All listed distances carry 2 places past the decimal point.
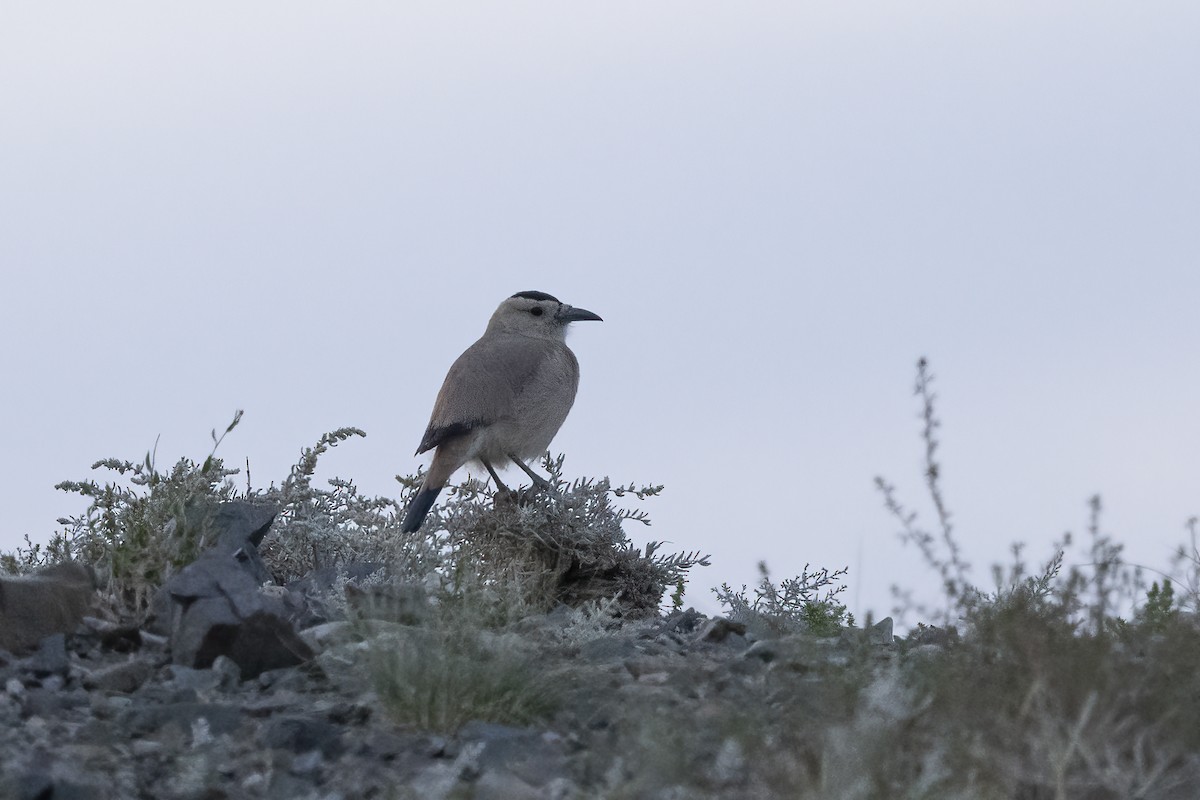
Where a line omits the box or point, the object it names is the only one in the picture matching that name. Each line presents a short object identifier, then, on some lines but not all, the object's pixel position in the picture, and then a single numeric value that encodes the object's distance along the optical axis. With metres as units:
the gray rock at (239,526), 13.81
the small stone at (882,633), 13.50
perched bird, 20.48
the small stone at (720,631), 13.55
